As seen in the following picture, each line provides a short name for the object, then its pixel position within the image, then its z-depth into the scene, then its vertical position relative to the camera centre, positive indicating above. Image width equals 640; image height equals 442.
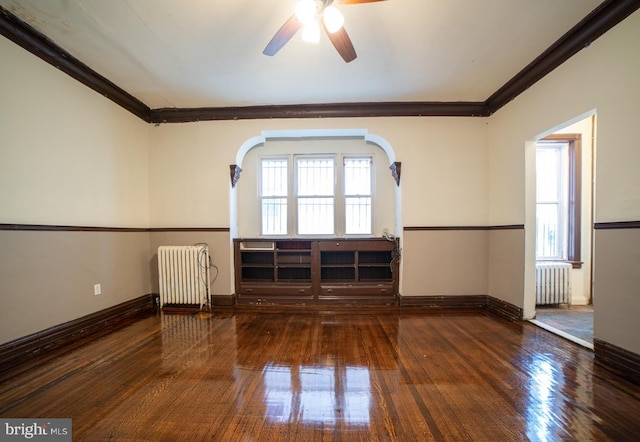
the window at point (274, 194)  4.11 +0.37
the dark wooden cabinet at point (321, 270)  3.50 -0.85
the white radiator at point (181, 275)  3.38 -0.82
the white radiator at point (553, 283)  3.37 -0.96
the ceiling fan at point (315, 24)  1.63 +1.35
